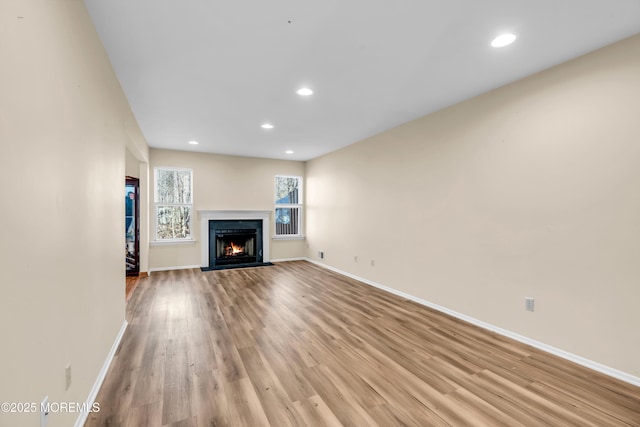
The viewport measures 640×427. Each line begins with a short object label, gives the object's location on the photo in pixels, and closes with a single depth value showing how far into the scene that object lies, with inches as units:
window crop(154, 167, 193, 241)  235.1
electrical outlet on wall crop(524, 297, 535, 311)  107.0
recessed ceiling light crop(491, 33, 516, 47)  83.7
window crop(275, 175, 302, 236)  281.3
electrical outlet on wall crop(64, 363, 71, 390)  56.9
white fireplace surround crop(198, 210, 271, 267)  245.0
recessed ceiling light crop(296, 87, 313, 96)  119.6
